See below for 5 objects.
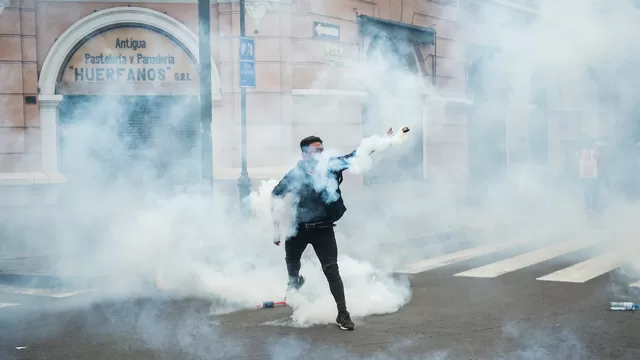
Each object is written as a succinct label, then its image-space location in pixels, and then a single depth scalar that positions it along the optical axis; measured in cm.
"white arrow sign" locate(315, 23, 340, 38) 1177
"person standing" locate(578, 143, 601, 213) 1469
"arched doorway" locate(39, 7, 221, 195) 1095
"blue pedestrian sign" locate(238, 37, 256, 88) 1048
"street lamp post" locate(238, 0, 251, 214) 1089
